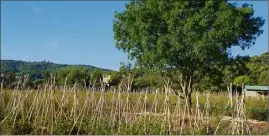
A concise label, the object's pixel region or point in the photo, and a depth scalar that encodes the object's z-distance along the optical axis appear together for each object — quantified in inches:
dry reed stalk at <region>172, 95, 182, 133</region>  307.4
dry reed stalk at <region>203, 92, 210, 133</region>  303.6
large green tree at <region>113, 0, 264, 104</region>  438.0
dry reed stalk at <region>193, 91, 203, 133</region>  304.0
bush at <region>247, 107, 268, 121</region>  512.5
